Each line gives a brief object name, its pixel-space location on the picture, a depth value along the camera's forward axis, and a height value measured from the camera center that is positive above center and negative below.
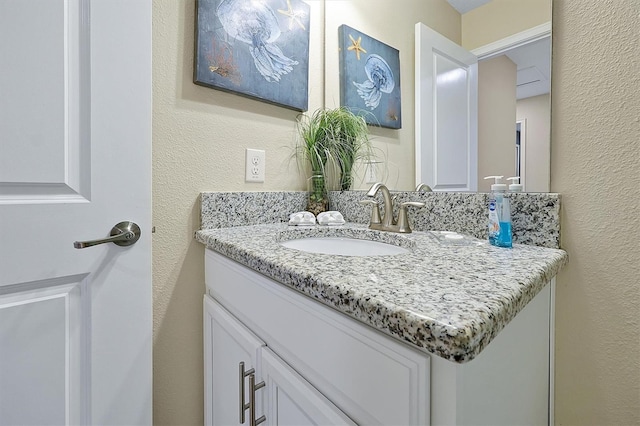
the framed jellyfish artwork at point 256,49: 0.98 +0.56
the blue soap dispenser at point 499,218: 0.68 -0.02
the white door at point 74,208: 0.65 -0.01
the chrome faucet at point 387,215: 0.92 -0.03
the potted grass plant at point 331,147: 1.22 +0.24
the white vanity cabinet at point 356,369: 0.35 -0.24
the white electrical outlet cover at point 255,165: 1.10 +0.15
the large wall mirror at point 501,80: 0.70 +0.34
